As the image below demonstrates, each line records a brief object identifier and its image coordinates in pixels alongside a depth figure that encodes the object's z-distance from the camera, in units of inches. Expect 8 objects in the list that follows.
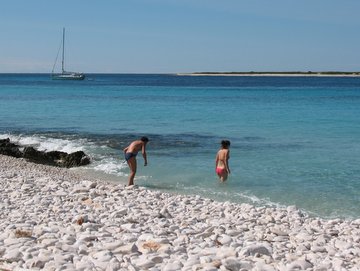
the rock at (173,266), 278.0
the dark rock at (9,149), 898.7
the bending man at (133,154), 620.7
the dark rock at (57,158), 818.9
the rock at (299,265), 283.9
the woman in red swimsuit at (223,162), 631.2
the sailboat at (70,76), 5664.4
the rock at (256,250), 309.7
